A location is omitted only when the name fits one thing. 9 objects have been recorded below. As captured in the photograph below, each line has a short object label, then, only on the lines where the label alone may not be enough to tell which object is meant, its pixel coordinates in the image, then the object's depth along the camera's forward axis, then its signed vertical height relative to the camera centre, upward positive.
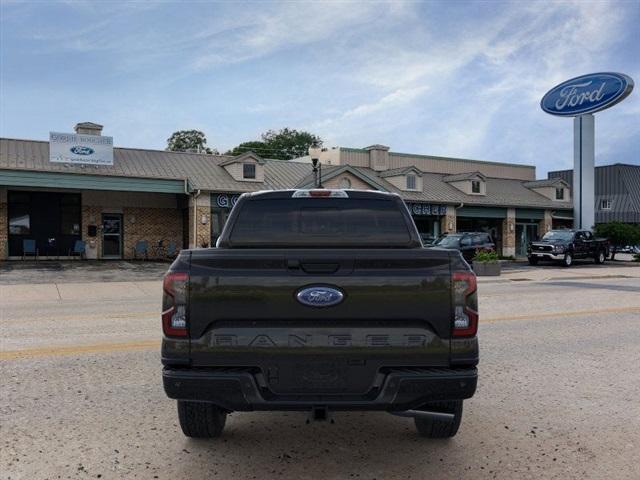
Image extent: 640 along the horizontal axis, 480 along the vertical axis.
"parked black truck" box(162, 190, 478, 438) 3.47 -0.63
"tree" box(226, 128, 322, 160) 74.00 +10.93
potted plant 22.89 -1.56
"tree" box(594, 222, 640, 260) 35.84 -0.52
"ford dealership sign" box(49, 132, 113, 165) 26.62 +3.61
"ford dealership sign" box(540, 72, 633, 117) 33.16 +7.90
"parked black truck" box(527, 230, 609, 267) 29.47 -1.13
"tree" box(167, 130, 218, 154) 72.38 +10.66
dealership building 27.02 +1.69
